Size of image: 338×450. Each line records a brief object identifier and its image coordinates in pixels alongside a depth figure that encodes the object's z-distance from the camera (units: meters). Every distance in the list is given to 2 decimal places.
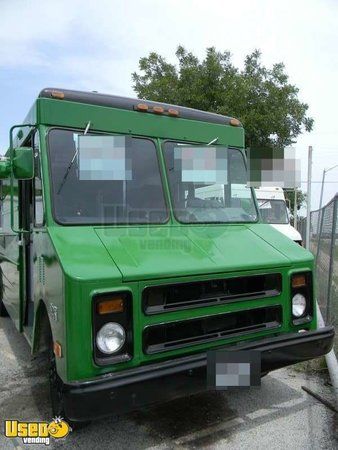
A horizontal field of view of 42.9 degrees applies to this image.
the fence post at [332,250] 5.62
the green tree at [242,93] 16.62
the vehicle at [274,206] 12.71
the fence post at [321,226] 7.93
